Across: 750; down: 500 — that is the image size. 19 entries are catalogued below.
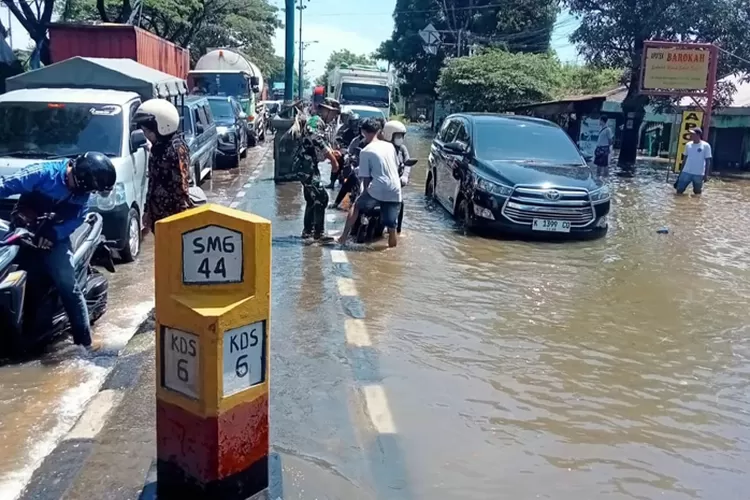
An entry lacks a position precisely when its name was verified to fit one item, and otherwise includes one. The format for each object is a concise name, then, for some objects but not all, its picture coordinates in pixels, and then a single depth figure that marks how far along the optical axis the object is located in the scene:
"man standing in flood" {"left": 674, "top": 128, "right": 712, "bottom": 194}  15.62
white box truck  31.72
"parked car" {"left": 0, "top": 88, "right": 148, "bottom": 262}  7.96
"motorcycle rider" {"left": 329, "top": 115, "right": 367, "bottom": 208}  11.20
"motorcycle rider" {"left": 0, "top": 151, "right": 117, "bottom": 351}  5.14
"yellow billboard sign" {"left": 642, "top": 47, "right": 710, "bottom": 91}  20.62
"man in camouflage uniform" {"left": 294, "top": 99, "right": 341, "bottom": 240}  9.37
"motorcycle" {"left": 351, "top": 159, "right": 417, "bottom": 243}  9.61
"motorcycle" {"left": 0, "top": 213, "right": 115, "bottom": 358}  5.03
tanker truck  26.92
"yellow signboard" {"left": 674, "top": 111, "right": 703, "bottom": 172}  19.95
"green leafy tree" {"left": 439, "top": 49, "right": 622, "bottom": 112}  32.59
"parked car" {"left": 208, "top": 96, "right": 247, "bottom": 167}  17.81
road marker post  3.16
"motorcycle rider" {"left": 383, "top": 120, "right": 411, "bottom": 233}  10.34
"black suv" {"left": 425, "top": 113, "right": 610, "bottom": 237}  10.02
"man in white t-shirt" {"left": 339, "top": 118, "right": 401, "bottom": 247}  8.89
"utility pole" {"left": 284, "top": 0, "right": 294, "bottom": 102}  23.80
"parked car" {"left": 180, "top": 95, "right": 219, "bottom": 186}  13.28
